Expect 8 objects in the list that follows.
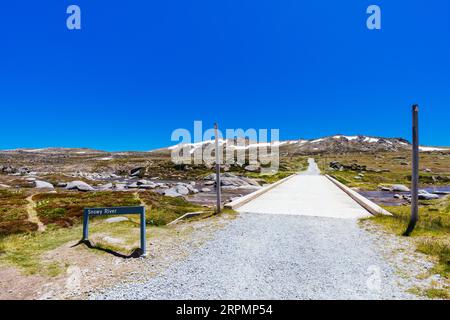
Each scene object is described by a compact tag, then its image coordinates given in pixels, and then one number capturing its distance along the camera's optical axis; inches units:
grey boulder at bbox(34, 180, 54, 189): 1562.5
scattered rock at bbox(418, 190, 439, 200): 1015.1
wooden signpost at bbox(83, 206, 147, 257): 306.2
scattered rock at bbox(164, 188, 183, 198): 1113.3
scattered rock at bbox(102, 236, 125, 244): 351.9
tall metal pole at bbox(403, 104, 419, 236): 376.2
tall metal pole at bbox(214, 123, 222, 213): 504.4
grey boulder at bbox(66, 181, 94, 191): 1462.7
